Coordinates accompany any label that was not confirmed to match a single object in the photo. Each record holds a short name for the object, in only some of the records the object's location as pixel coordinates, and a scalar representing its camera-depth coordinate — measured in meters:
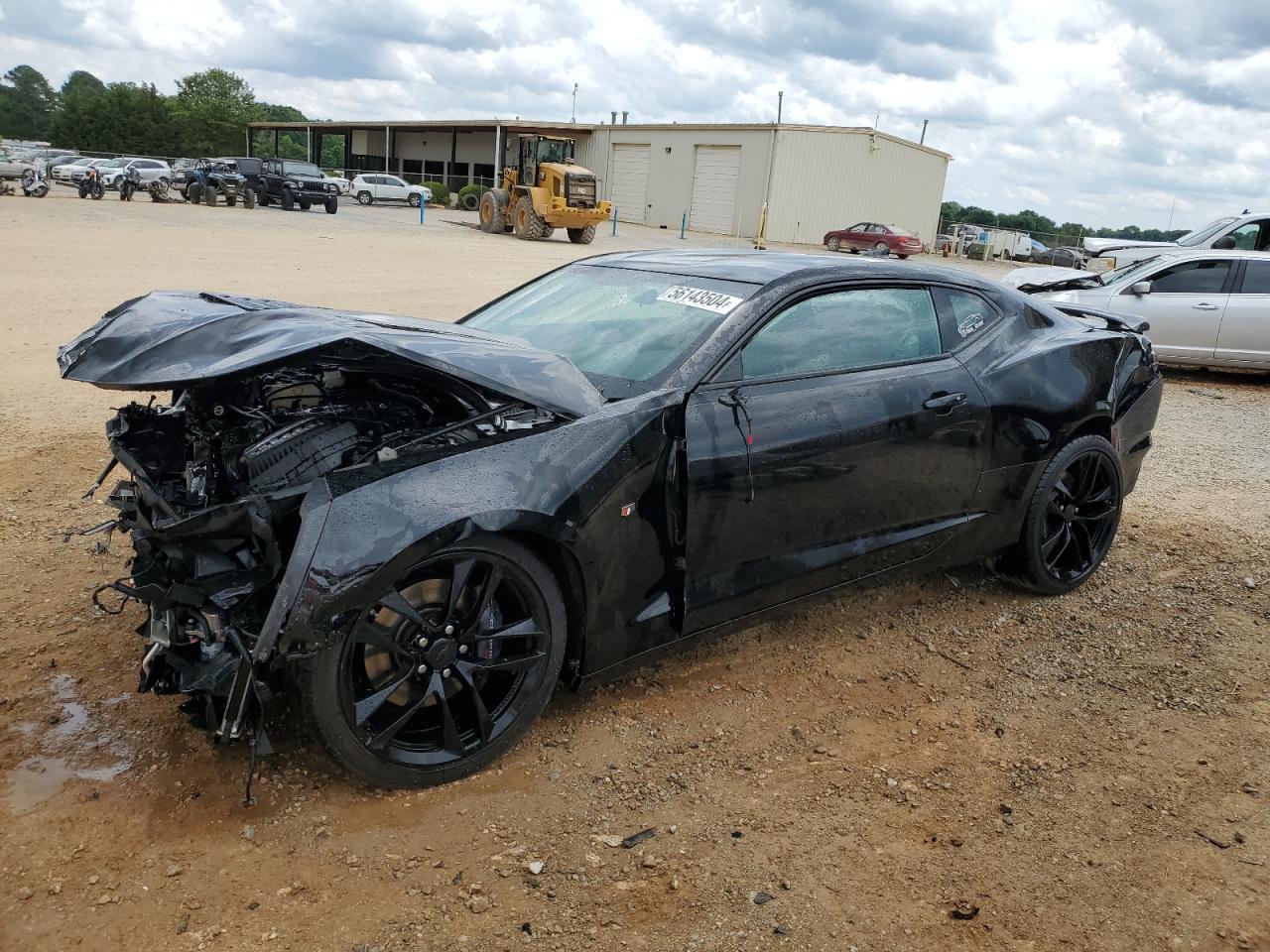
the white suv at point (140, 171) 32.34
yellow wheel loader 27.23
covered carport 50.11
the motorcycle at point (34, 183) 28.67
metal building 40.41
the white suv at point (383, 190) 42.84
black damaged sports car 2.70
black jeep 32.19
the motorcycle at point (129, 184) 30.28
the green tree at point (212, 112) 65.25
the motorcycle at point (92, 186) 29.62
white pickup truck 14.55
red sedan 34.28
